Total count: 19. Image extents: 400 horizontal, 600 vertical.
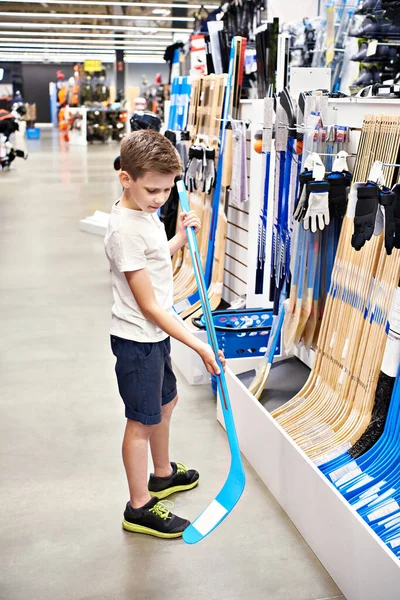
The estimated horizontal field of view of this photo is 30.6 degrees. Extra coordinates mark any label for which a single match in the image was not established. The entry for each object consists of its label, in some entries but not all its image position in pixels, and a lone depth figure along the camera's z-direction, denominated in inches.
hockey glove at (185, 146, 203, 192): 184.4
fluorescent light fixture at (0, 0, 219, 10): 799.6
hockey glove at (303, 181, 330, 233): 112.3
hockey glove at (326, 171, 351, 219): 114.4
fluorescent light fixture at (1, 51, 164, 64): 1425.9
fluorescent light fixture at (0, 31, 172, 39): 1083.7
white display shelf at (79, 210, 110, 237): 330.3
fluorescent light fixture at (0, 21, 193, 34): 989.2
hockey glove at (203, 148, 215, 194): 181.0
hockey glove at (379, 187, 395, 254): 87.0
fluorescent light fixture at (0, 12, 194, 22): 897.9
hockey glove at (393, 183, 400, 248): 85.6
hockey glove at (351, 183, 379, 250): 88.4
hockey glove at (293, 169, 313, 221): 113.4
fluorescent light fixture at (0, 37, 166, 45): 1171.9
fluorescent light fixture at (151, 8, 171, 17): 877.4
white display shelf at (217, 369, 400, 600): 76.6
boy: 84.0
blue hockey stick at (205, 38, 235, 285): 175.8
